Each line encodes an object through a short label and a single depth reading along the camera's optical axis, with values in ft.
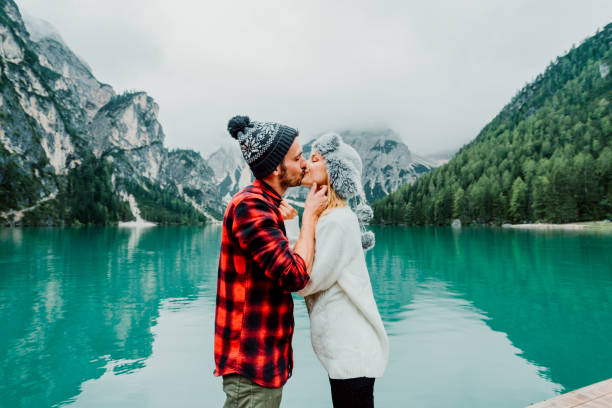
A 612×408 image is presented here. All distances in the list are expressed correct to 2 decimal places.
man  6.76
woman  7.74
